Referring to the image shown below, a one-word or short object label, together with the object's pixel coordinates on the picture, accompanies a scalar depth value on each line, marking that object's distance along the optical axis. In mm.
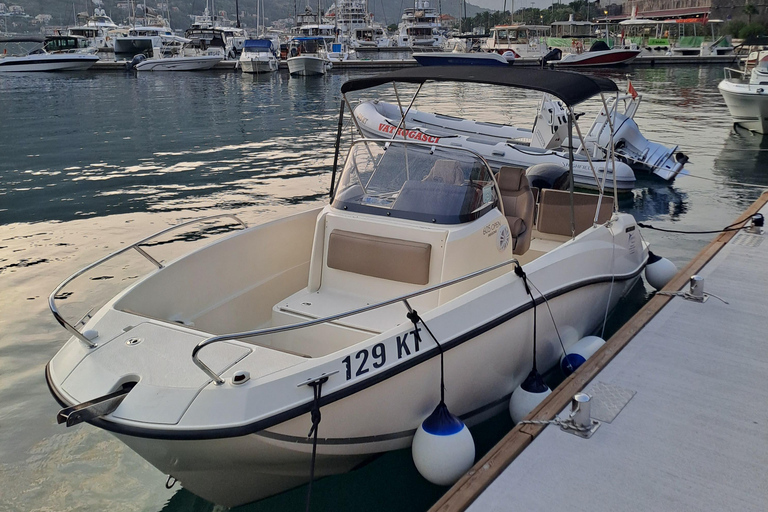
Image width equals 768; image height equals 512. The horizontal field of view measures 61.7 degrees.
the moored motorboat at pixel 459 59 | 32844
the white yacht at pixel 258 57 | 41906
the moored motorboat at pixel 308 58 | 40344
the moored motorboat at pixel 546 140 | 11242
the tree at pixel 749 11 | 55781
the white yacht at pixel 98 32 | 55219
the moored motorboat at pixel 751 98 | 16281
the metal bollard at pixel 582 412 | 3676
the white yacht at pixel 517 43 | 44719
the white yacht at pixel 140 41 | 51250
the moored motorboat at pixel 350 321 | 3229
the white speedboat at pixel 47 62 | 42188
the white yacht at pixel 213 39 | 49594
